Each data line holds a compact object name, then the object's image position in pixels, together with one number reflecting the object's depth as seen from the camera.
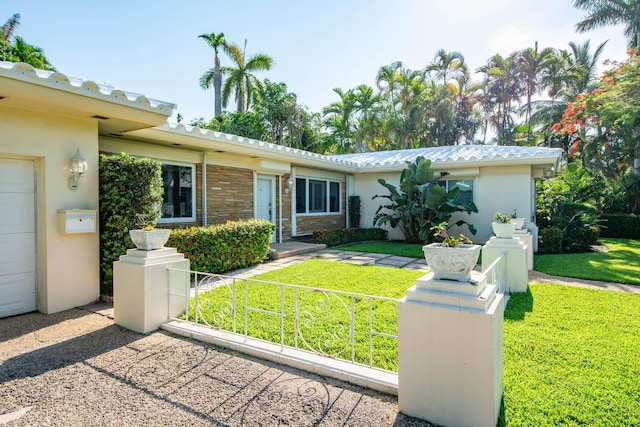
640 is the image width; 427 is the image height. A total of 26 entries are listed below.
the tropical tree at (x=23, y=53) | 14.15
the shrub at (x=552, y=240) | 10.42
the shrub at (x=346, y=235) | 12.04
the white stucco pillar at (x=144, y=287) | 4.23
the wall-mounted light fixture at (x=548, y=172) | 12.25
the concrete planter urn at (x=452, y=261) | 2.54
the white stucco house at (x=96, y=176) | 4.92
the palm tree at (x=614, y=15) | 20.88
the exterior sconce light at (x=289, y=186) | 11.94
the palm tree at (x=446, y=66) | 27.55
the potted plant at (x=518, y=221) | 7.94
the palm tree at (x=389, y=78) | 26.20
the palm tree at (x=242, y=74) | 25.25
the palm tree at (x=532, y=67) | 25.86
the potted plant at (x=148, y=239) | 4.43
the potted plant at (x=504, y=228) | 6.08
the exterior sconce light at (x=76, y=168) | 5.35
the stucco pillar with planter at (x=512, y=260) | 5.91
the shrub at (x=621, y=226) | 15.84
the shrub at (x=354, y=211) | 14.71
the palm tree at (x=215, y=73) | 25.23
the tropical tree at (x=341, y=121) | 27.22
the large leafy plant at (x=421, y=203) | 11.34
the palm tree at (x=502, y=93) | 27.17
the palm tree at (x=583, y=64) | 25.48
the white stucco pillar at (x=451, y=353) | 2.32
